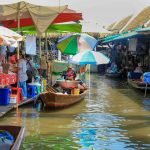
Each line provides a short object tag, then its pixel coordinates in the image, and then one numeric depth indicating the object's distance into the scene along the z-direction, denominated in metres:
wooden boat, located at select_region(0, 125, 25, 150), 7.61
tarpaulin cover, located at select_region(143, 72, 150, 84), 18.21
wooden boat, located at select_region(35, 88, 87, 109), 13.90
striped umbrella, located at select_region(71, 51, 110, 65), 17.06
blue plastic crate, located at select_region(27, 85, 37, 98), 15.25
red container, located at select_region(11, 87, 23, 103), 13.98
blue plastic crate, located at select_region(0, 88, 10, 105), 12.93
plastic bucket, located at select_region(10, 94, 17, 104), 13.47
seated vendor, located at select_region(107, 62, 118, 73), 31.81
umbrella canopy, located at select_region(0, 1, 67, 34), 13.06
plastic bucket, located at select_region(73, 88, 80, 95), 16.03
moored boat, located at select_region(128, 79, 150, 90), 19.87
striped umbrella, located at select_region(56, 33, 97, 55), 20.41
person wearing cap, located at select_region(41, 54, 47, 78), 18.24
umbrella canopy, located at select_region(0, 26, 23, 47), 10.39
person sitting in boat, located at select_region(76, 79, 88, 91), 17.00
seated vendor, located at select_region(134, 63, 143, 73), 23.95
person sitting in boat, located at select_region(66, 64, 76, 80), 18.43
